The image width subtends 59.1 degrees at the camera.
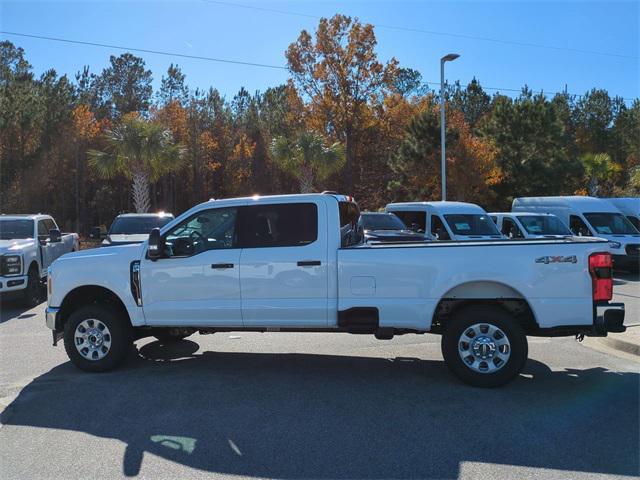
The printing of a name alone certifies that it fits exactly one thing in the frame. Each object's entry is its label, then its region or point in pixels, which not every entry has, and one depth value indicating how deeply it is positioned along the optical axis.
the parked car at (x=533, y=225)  17.01
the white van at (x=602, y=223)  16.39
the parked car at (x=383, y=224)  14.54
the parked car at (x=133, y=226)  13.41
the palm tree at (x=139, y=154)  24.92
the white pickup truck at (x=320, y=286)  5.66
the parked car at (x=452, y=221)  15.34
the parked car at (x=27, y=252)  11.05
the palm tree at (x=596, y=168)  35.89
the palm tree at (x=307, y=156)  27.56
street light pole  21.09
